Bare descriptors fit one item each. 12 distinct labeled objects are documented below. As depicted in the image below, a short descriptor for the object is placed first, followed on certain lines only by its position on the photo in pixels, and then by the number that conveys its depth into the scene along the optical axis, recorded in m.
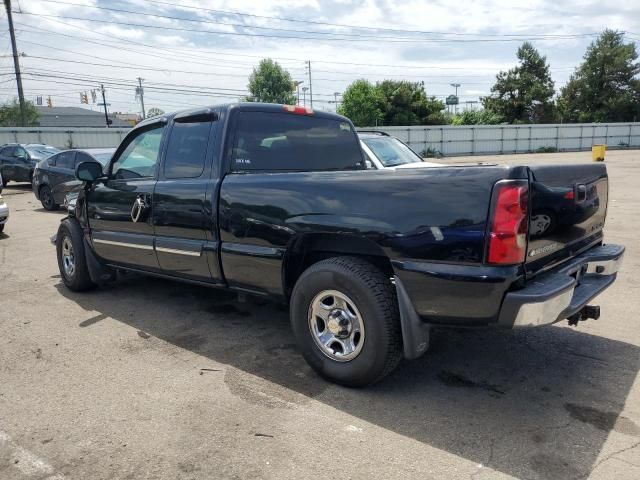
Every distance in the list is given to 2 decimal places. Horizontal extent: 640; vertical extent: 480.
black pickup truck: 2.72
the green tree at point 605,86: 55.38
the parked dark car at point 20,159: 18.09
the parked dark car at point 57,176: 12.47
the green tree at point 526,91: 55.91
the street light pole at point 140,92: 73.19
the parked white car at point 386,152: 8.52
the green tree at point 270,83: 59.28
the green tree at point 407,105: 50.19
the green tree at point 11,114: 68.81
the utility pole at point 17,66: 34.22
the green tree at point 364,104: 49.38
